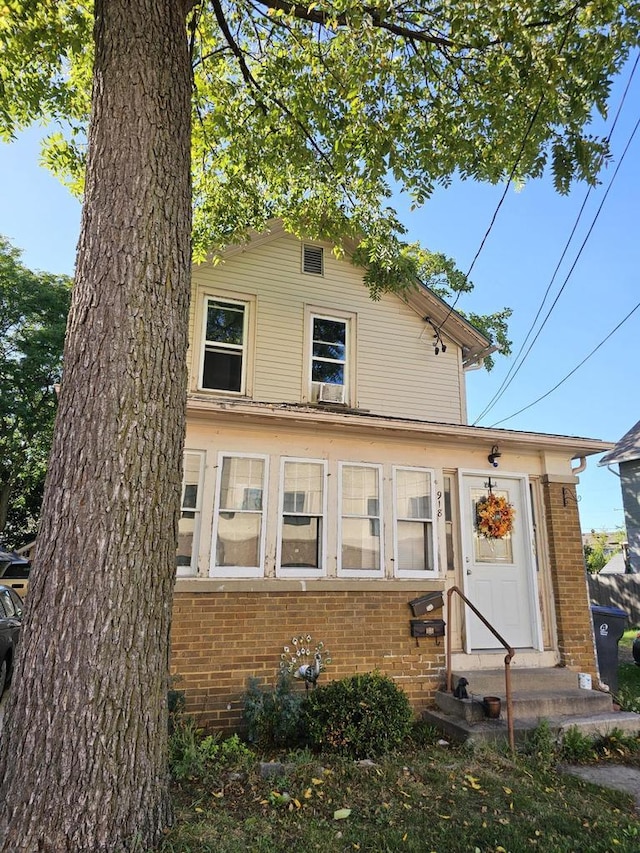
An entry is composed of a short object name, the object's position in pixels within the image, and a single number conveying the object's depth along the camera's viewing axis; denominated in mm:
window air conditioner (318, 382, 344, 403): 8945
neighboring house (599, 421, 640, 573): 15469
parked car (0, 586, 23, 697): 7042
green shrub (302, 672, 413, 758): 4836
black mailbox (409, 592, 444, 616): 6445
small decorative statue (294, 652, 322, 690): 5660
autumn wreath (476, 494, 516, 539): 7094
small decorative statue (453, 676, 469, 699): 5849
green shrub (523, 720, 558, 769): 4914
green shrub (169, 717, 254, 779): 4105
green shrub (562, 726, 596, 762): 5238
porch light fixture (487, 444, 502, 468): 7262
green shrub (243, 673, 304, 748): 5027
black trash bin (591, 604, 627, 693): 7168
